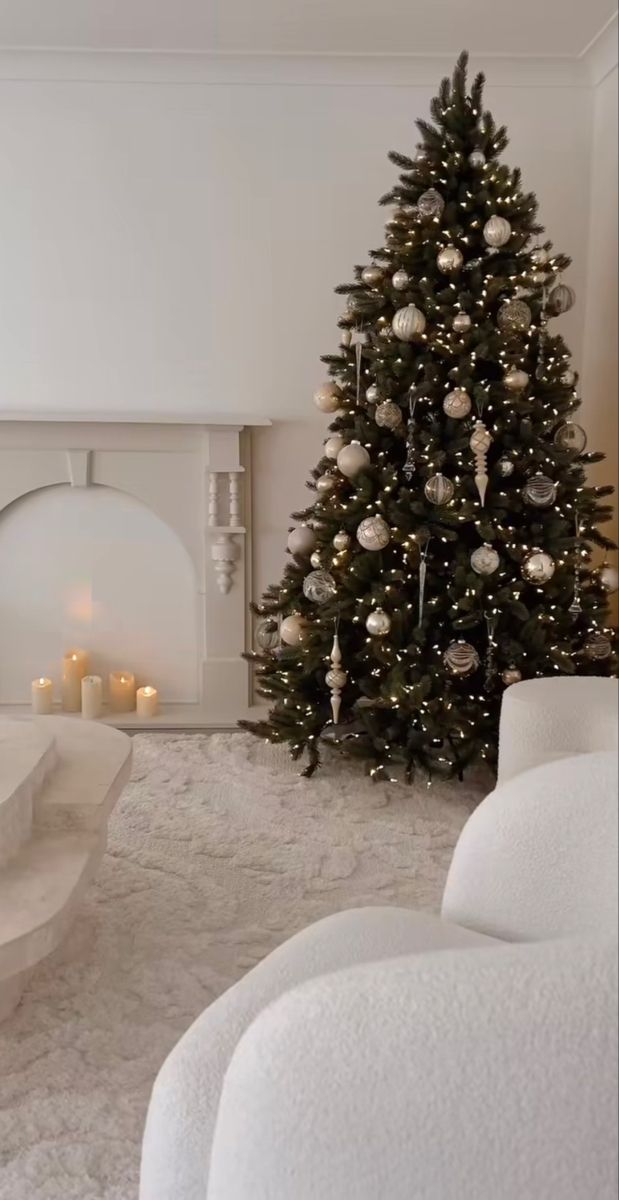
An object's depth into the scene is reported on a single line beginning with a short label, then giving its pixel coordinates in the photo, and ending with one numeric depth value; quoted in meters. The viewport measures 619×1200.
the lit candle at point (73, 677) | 4.11
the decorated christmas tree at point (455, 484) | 3.09
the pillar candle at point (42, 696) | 4.06
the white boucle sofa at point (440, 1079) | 0.84
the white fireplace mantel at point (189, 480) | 4.01
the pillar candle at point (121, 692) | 4.12
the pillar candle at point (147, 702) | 4.09
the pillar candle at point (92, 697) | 4.00
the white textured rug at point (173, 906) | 1.71
